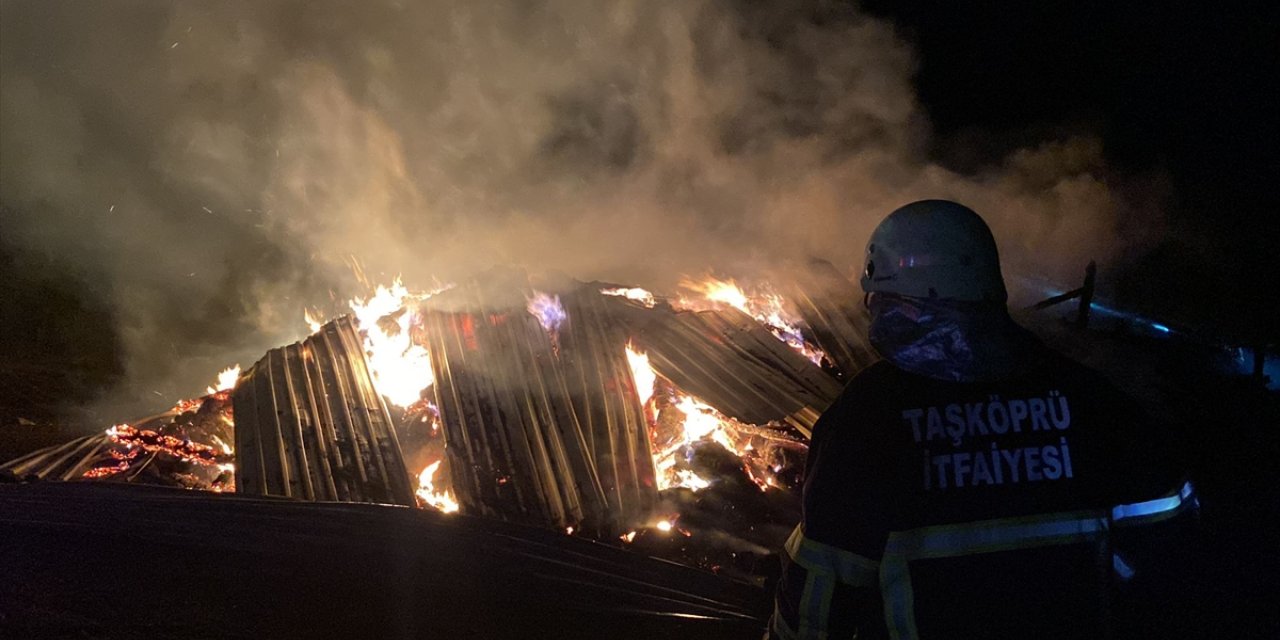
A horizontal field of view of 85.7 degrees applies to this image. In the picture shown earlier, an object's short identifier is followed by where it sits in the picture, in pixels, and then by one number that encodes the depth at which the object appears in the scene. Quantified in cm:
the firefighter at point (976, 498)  154
